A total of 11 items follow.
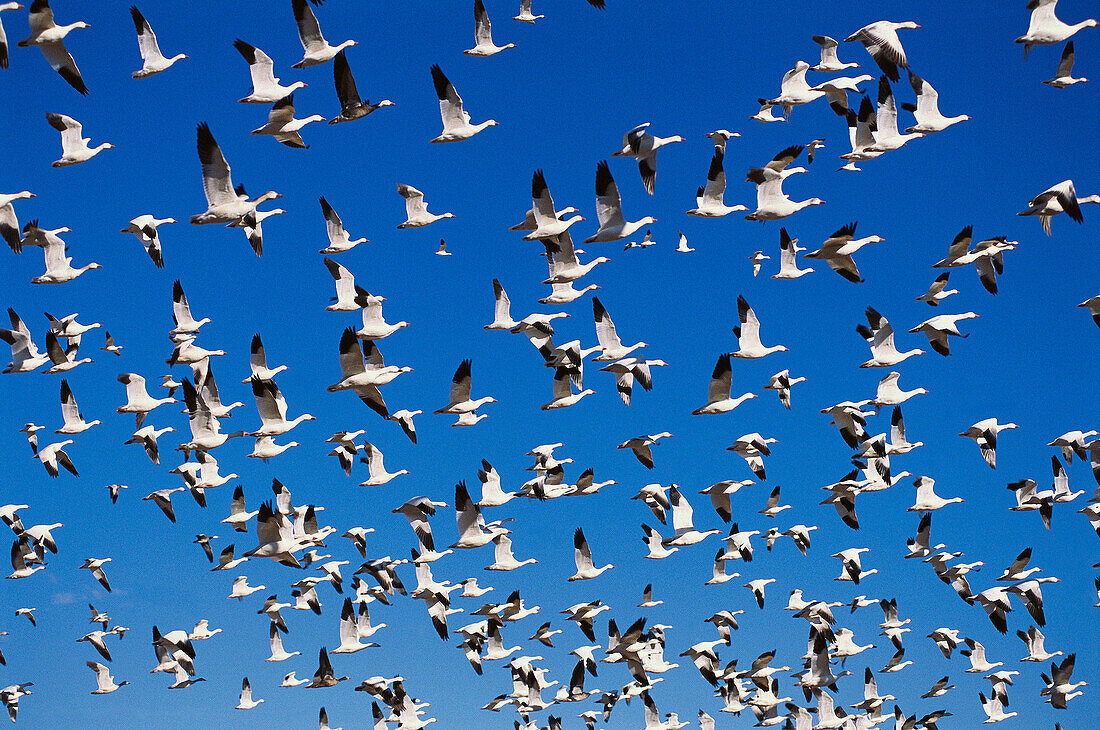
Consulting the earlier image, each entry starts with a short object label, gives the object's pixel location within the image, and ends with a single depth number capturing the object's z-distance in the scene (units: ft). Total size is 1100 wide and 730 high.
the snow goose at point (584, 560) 102.37
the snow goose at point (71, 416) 98.68
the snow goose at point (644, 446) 96.89
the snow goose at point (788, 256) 93.04
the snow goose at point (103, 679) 120.37
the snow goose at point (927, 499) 107.24
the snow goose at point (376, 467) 104.17
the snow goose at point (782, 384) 96.32
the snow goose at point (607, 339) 94.38
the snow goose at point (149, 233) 86.63
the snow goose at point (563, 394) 93.76
